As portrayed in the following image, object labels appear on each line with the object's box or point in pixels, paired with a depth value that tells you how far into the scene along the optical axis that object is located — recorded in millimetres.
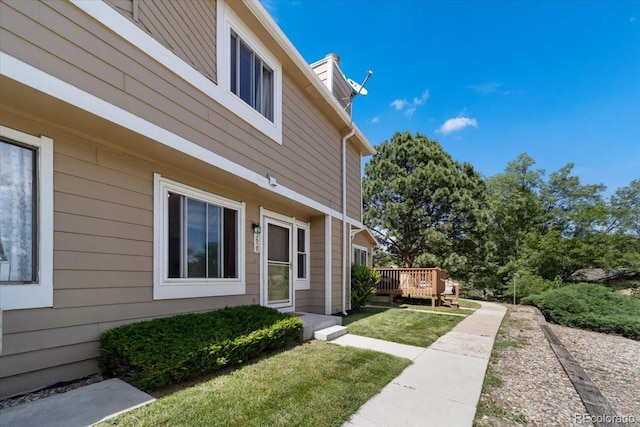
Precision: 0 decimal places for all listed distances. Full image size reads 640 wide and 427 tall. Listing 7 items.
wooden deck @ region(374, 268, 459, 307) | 11188
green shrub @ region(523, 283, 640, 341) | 7874
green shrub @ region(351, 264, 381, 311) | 8977
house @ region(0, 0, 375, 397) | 2799
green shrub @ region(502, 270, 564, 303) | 16531
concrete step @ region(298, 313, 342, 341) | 5324
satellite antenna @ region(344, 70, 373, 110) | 10462
